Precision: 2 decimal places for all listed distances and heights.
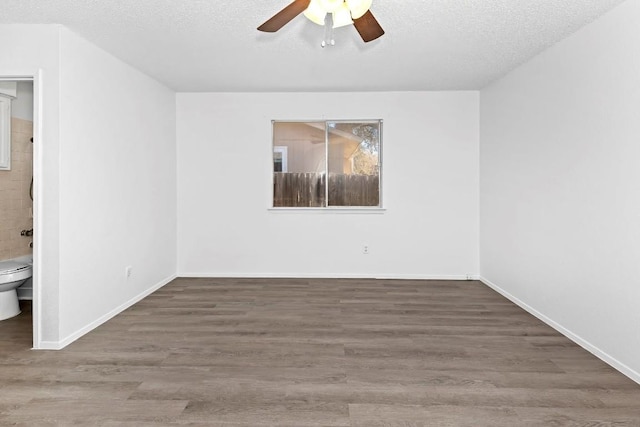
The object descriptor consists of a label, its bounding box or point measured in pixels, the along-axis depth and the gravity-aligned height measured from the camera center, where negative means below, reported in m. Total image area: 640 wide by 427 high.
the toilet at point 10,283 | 3.22 -0.61
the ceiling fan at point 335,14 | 2.16 +1.14
